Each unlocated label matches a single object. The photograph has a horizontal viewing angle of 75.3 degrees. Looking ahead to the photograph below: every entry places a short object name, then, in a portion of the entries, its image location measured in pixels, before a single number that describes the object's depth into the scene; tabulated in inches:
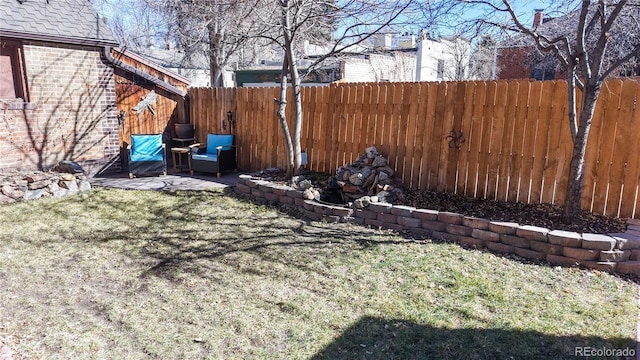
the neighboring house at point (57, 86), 277.7
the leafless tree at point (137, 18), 356.3
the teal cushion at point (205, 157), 319.4
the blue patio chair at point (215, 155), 318.7
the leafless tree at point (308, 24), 239.5
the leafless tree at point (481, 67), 643.7
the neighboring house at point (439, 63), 735.1
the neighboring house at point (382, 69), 733.9
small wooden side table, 336.8
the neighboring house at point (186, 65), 758.1
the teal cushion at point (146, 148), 319.3
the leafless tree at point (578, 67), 161.5
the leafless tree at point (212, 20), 281.1
